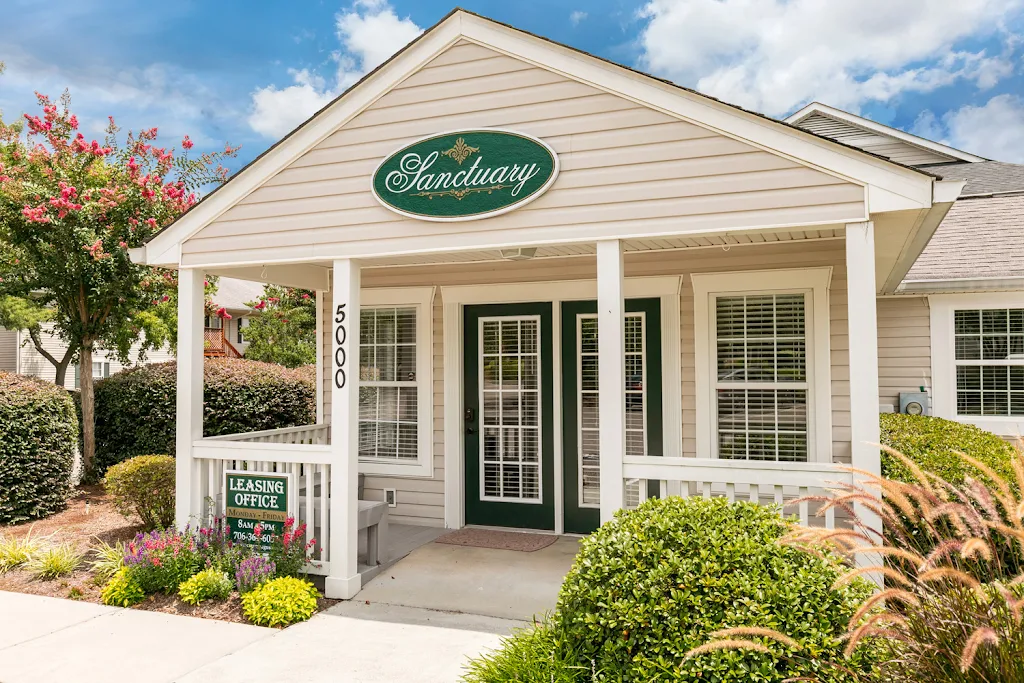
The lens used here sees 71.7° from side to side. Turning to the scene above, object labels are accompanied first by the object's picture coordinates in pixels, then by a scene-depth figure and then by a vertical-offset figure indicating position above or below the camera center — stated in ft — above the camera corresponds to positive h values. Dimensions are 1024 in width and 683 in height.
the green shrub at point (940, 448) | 15.65 -2.37
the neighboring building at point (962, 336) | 26.96 +0.63
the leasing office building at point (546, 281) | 14.69 +2.21
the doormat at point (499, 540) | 20.98 -5.57
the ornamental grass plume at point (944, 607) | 7.03 -2.69
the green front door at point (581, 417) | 22.07 -1.89
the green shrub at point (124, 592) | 17.42 -5.69
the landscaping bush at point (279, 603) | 16.01 -5.58
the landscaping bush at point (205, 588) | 16.93 -5.47
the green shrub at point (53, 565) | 19.49 -5.61
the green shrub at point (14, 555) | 20.40 -5.54
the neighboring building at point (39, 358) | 62.28 +0.44
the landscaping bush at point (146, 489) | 21.58 -3.90
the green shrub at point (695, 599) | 9.06 -3.31
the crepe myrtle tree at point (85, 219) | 28.86 +5.94
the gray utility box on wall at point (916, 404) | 27.30 -1.98
